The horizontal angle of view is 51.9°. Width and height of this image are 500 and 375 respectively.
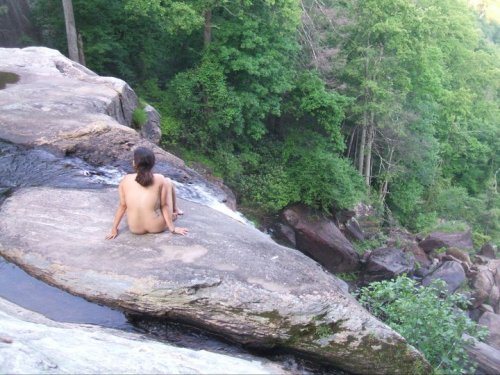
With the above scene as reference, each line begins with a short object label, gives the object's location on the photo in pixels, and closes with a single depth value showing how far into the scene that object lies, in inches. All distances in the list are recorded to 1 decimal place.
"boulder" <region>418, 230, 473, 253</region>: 828.0
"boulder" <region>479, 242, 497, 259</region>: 873.9
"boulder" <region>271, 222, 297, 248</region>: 703.9
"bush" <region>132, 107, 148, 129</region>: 441.1
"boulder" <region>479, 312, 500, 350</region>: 494.6
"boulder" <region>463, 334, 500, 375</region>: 350.0
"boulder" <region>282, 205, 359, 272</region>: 705.0
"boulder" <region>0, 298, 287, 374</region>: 131.6
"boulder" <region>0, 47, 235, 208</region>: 293.6
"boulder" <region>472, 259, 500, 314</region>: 667.4
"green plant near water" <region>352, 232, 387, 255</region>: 769.6
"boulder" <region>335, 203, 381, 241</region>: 786.8
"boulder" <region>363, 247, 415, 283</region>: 688.4
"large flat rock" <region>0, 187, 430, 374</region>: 176.7
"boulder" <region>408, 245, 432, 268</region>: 759.1
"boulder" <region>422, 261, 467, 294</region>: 661.3
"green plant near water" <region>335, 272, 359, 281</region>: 698.2
